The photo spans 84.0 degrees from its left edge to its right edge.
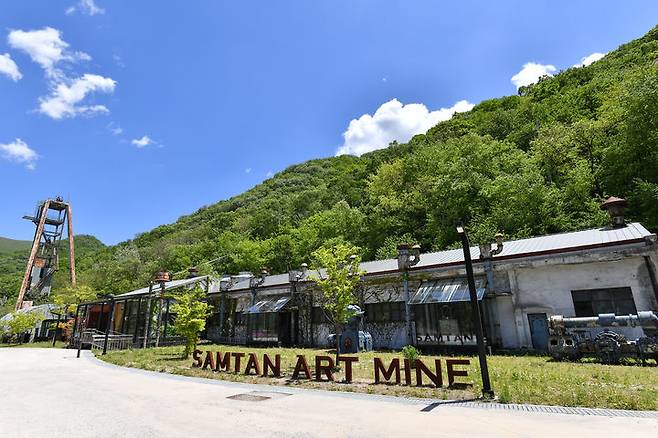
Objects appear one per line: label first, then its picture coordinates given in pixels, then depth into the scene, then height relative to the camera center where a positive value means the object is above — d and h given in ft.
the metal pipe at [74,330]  101.11 +1.82
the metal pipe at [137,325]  91.41 +2.50
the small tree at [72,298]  126.31 +13.12
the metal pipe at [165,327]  93.70 +1.70
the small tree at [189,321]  63.52 +2.13
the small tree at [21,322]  117.60 +5.13
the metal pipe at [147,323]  88.08 +2.74
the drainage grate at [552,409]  23.22 -5.63
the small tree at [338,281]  51.57 +6.63
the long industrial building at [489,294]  52.16 +5.35
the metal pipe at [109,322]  77.30 +2.96
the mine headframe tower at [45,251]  180.24 +42.67
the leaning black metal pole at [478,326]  29.63 -0.09
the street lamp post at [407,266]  68.54 +11.49
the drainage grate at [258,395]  32.27 -5.58
